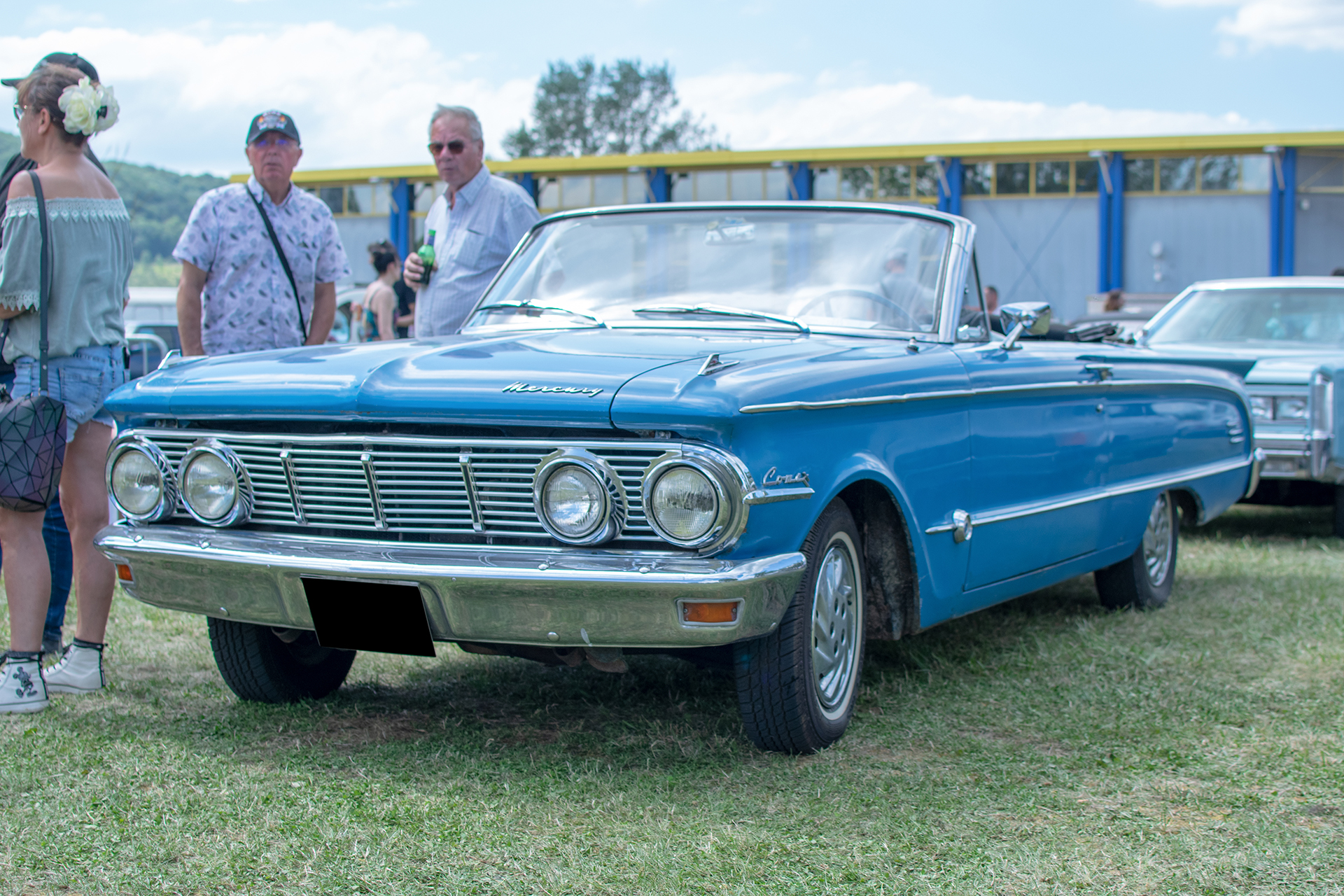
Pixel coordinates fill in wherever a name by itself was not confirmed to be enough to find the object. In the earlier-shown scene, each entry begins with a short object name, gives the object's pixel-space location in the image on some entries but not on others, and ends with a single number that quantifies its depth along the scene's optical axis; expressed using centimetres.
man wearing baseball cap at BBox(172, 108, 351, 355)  511
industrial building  2973
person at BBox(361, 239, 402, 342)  968
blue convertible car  308
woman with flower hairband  420
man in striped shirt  564
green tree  7419
